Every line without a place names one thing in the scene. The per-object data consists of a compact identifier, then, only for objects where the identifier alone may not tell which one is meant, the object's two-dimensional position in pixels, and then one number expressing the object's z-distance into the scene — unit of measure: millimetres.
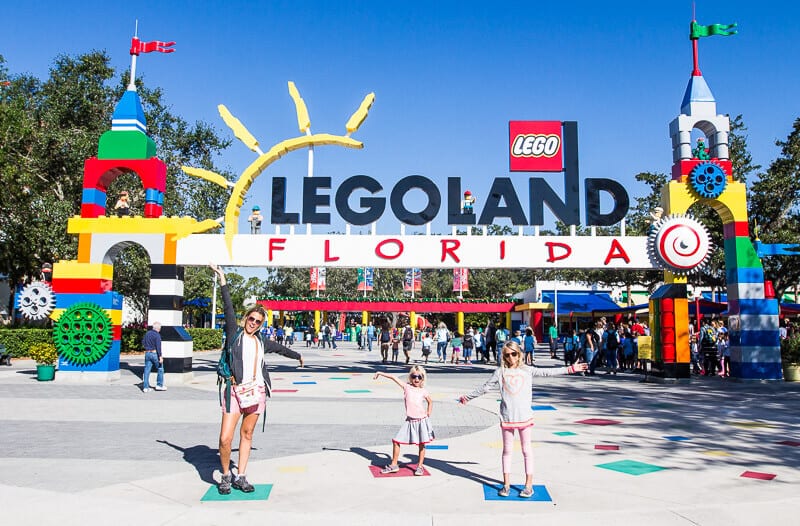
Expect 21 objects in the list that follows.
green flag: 18922
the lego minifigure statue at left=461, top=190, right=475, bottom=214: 19062
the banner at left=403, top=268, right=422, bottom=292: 55781
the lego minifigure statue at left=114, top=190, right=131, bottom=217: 17781
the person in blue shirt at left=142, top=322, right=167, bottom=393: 14826
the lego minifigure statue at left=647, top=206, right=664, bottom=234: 17719
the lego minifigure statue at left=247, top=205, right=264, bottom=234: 23169
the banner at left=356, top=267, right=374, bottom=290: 54503
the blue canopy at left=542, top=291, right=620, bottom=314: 36156
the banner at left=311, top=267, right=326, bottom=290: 51822
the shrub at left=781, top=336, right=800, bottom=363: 18328
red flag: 19156
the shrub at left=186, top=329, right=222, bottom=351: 34094
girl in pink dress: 6648
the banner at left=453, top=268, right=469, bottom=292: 52744
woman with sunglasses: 5910
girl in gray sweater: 5887
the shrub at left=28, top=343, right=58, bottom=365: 17203
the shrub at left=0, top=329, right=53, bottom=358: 25955
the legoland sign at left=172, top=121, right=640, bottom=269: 17906
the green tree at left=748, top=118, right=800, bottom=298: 30344
